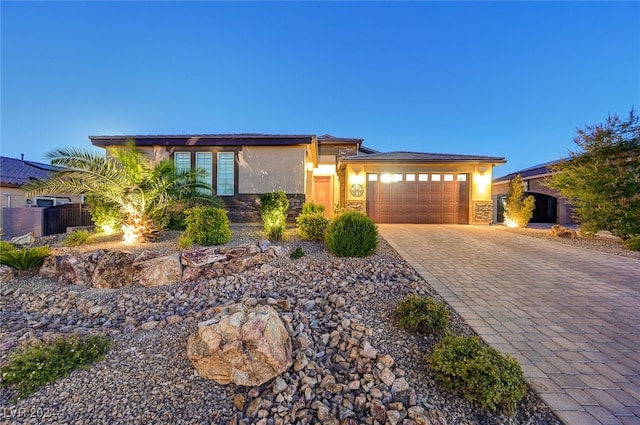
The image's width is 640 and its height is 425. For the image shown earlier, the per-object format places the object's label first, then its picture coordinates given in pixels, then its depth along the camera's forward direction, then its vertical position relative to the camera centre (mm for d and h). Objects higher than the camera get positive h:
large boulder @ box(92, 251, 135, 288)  4773 -1178
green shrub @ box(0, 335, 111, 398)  2461 -1591
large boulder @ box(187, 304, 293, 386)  2297 -1297
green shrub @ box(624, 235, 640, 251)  6660 -784
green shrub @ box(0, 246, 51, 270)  5098 -993
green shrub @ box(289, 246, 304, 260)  5234 -888
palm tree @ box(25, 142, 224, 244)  5906 +617
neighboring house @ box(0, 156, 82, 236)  8531 +440
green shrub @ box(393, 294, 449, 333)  2777 -1155
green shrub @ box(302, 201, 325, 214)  8617 +109
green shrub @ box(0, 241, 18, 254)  5391 -848
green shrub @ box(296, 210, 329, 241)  6441 -399
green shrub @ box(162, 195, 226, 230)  7090 +24
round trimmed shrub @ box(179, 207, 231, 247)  5734 -403
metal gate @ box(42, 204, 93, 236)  8445 -273
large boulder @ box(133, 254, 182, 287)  4680 -1135
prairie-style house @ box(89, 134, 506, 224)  9680 +1646
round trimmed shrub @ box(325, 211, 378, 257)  5148 -516
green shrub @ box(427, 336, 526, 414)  1923 -1288
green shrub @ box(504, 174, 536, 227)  11188 +313
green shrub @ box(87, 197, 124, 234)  7434 -162
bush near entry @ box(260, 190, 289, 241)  6574 -36
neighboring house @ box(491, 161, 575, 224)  14711 +602
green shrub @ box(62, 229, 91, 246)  6141 -728
